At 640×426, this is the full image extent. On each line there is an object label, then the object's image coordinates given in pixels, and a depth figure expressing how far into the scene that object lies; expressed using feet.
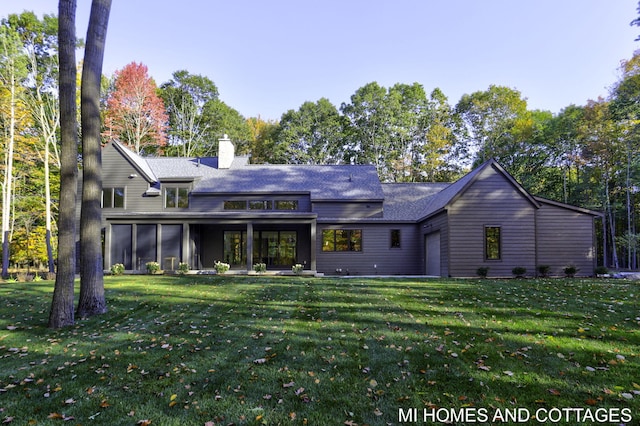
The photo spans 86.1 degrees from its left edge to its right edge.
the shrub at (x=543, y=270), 48.83
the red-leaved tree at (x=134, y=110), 94.27
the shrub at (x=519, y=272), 47.93
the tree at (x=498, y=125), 97.96
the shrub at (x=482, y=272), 47.24
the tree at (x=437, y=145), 108.37
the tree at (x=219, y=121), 116.67
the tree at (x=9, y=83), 57.06
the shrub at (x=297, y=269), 53.02
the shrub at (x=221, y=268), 52.93
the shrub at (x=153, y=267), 53.67
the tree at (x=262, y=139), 122.52
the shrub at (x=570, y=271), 49.58
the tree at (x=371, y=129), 112.78
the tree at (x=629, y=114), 67.09
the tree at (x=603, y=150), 79.30
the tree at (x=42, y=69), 64.03
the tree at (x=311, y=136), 116.78
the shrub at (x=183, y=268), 53.50
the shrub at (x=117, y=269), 52.59
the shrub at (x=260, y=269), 53.78
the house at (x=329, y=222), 49.80
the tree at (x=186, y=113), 113.29
